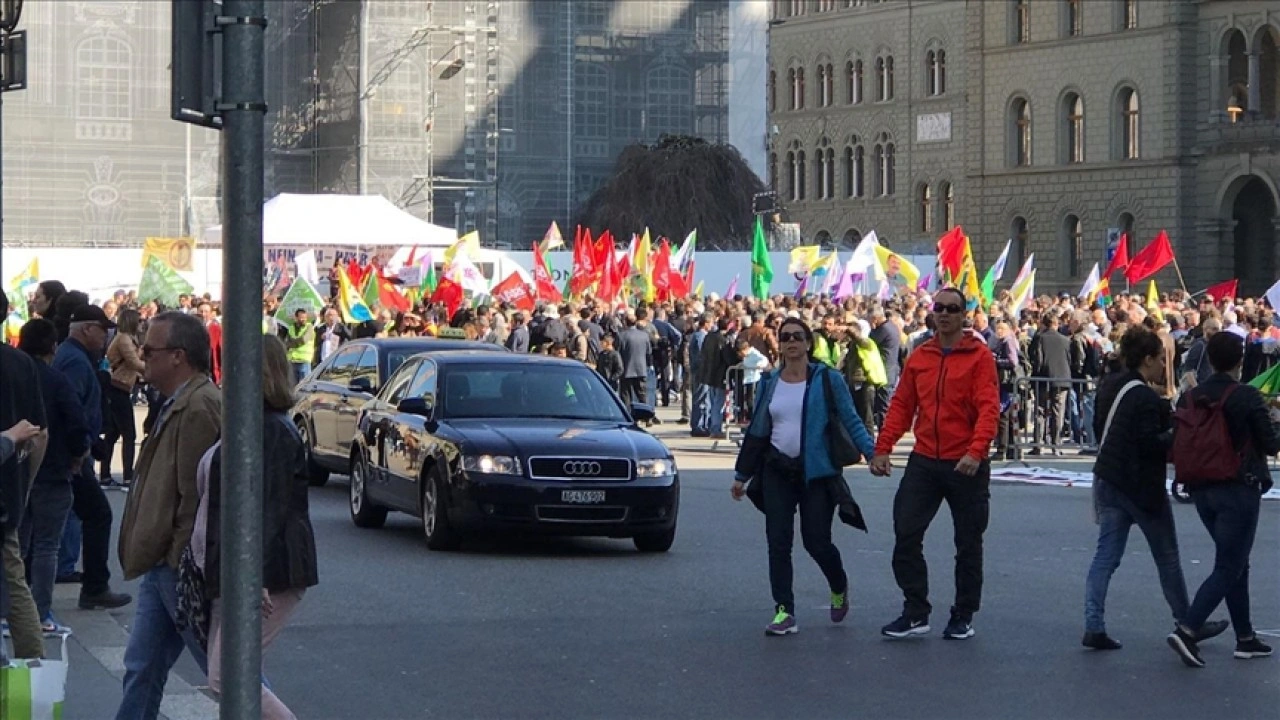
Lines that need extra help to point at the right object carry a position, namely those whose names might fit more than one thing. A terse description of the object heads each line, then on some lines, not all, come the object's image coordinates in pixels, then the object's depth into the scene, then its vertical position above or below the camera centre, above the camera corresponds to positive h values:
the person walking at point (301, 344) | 30.55 -0.06
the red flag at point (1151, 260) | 40.16 +1.40
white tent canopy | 44.62 +2.31
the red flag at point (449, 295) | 37.94 +0.74
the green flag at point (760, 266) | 40.25 +1.31
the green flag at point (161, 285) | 36.38 +0.88
